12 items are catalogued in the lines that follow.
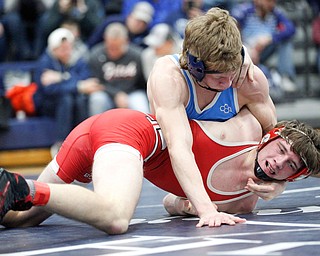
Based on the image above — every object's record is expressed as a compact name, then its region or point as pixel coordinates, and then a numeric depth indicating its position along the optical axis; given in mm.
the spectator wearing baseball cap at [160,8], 13308
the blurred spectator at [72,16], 13085
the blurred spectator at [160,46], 12509
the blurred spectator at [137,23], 13061
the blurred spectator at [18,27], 13249
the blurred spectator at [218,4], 13919
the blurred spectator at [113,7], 14131
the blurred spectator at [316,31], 14025
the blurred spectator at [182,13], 13273
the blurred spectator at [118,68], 12391
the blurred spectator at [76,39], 12791
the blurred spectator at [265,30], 13273
